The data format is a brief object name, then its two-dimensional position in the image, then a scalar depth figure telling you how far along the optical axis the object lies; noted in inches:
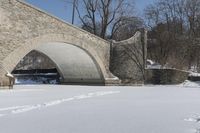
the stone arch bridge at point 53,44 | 344.0
